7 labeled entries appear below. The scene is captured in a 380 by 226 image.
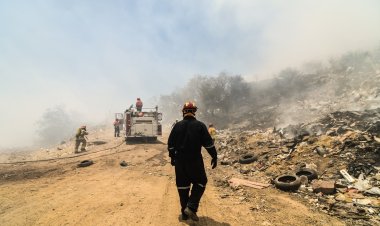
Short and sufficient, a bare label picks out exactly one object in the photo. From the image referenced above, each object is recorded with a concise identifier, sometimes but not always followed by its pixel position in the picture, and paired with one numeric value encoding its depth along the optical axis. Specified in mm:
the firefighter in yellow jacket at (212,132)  13492
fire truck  18312
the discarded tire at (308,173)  7807
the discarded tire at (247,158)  11344
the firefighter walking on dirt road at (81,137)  17069
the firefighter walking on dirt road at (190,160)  4504
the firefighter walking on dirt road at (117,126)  24166
